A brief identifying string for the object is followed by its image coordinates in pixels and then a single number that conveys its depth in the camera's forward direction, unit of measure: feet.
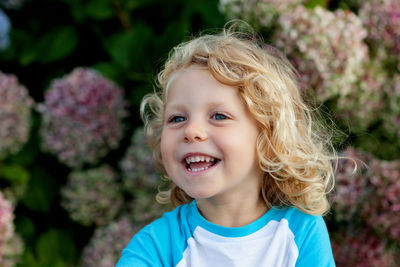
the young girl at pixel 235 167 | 3.73
